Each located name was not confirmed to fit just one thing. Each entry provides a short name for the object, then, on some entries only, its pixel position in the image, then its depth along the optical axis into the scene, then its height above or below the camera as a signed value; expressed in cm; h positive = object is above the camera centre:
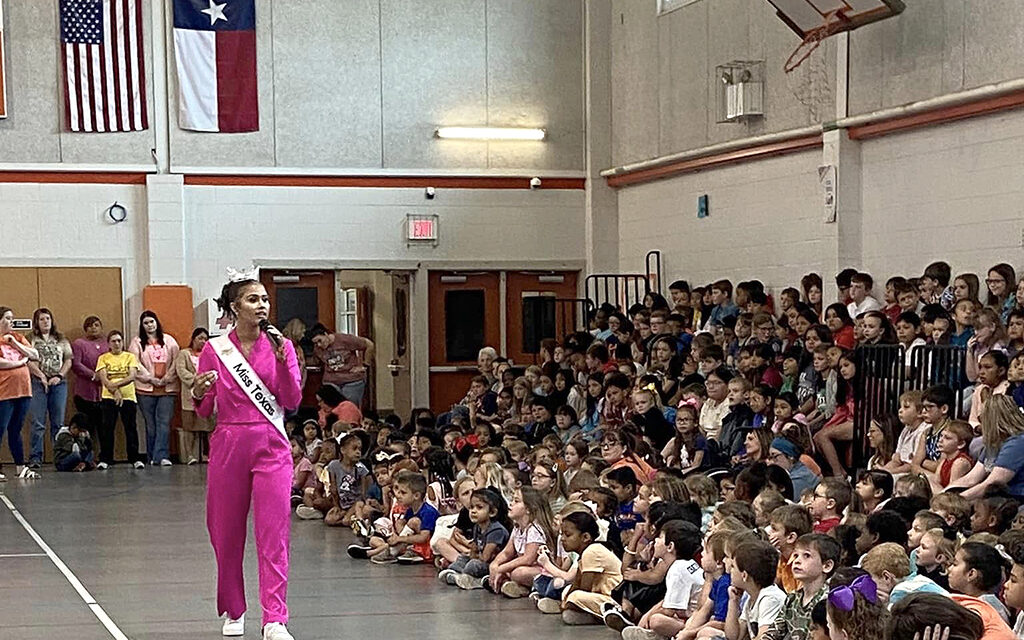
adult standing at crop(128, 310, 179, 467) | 1720 -124
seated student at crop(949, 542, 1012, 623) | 584 -118
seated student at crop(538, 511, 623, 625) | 810 -164
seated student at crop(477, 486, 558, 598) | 875 -157
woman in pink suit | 727 -80
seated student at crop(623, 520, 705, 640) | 731 -155
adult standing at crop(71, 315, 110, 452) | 1709 -110
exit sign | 1822 +45
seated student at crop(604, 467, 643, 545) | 900 -137
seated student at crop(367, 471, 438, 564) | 1026 -175
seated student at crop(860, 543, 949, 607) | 599 -120
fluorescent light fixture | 1841 +159
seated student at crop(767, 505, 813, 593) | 695 -121
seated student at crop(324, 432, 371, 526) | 1214 -170
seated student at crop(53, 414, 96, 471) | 1667 -195
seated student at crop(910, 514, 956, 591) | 641 -122
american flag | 1722 +233
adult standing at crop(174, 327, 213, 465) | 1730 -177
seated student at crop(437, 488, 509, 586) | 921 -161
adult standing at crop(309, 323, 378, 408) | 1756 -105
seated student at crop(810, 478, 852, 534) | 773 -122
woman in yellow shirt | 1692 -137
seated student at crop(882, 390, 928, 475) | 953 -104
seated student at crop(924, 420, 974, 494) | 879 -107
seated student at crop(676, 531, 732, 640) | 688 -150
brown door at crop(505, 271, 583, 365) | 1842 -55
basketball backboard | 1241 +206
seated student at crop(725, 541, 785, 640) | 643 -136
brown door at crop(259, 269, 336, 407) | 1823 -35
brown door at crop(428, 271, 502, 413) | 1859 -73
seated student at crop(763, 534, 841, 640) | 613 -128
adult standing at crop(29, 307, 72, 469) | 1672 -117
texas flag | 1747 +232
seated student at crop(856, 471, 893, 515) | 818 -121
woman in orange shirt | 1609 -119
